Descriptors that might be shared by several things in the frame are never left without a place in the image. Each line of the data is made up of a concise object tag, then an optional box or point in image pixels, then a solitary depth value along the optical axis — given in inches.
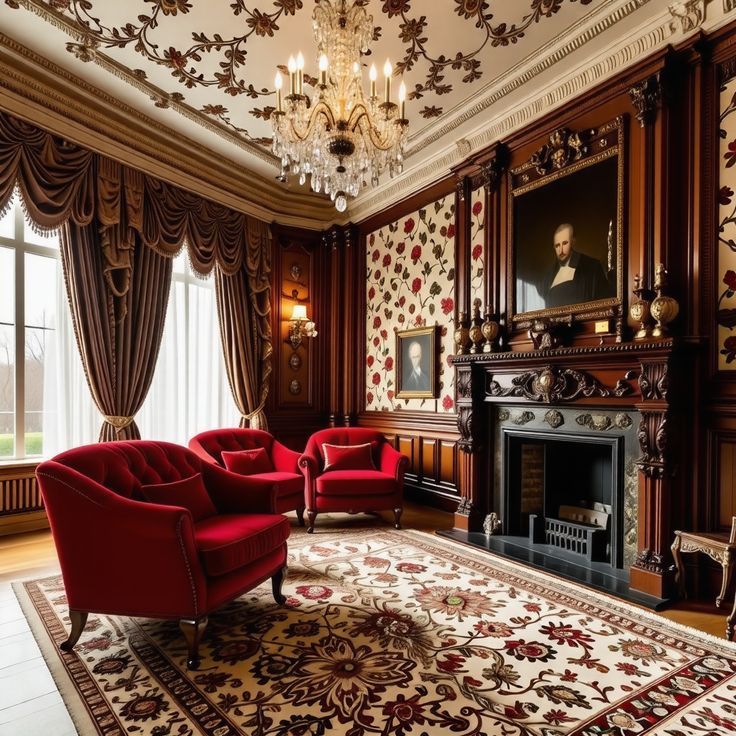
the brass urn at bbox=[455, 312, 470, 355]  166.9
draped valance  140.8
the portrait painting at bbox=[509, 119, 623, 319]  130.9
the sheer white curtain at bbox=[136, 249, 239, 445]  189.6
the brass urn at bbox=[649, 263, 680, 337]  111.6
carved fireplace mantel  111.2
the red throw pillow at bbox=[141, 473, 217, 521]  98.2
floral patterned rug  68.2
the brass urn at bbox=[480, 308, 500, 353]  158.2
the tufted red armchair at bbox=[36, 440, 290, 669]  81.7
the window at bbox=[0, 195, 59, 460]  155.3
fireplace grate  132.1
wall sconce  230.1
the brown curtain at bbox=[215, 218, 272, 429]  209.5
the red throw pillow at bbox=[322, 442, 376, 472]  177.3
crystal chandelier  107.5
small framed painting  192.6
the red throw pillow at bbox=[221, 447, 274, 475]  167.8
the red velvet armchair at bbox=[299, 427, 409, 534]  163.6
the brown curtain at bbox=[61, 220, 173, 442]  157.2
